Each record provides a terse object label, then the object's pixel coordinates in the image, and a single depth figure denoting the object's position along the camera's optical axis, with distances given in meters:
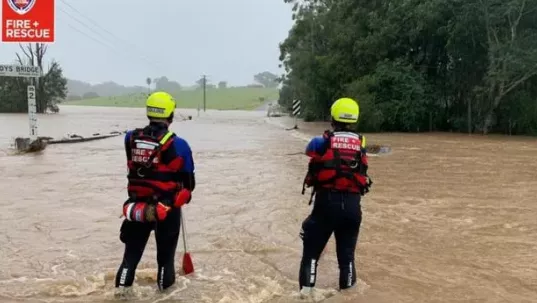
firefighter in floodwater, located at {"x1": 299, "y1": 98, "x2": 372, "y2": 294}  4.96
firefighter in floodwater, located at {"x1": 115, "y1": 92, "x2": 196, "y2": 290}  4.68
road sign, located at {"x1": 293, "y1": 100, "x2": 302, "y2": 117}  40.93
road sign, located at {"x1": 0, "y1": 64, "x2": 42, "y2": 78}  19.14
